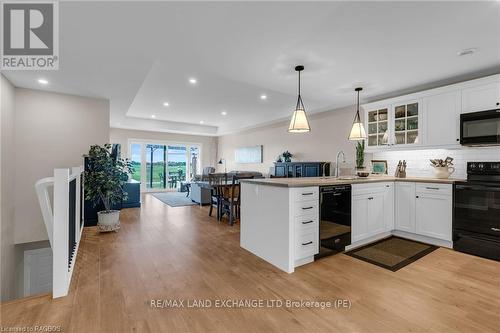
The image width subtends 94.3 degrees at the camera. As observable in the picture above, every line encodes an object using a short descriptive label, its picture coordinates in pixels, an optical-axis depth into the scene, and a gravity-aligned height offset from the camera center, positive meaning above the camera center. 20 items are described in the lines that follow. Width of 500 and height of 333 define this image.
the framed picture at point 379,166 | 4.47 +0.00
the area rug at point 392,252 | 2.80 -1.15
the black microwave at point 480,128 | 2.97 +0.52
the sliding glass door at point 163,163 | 9.20 +0.13
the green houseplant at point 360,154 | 4.37 +0.24
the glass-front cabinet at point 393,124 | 3.83 +0.75
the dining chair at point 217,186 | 4.75 -0.42
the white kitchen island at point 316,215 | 2.56 -0.64
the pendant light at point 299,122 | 3.02 +0.58
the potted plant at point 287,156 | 6.72 +0.30
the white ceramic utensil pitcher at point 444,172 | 3.60 -0.09
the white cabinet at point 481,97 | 3.01 +0.93
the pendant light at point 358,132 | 3.55 +0.53
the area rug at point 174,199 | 6.66 -1.06
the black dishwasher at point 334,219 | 2.80 -0.67
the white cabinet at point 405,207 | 3.57 -0.64
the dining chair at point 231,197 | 4.45 -0.61
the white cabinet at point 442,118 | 3.35 +0.72
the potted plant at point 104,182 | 4.04 -0.28
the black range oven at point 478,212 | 2.87 -0.58
